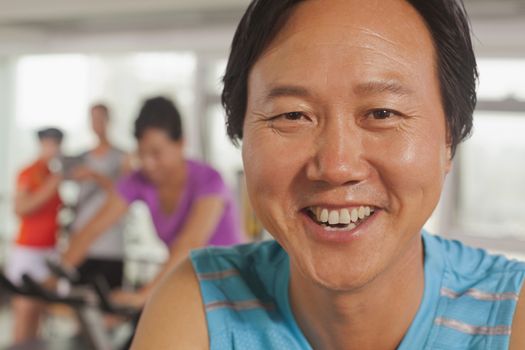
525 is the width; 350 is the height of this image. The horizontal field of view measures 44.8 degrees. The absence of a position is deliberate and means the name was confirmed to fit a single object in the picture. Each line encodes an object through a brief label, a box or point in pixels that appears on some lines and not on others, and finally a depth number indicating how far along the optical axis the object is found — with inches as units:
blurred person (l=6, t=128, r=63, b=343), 135.1
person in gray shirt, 129.3
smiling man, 25.0
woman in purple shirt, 78.1
